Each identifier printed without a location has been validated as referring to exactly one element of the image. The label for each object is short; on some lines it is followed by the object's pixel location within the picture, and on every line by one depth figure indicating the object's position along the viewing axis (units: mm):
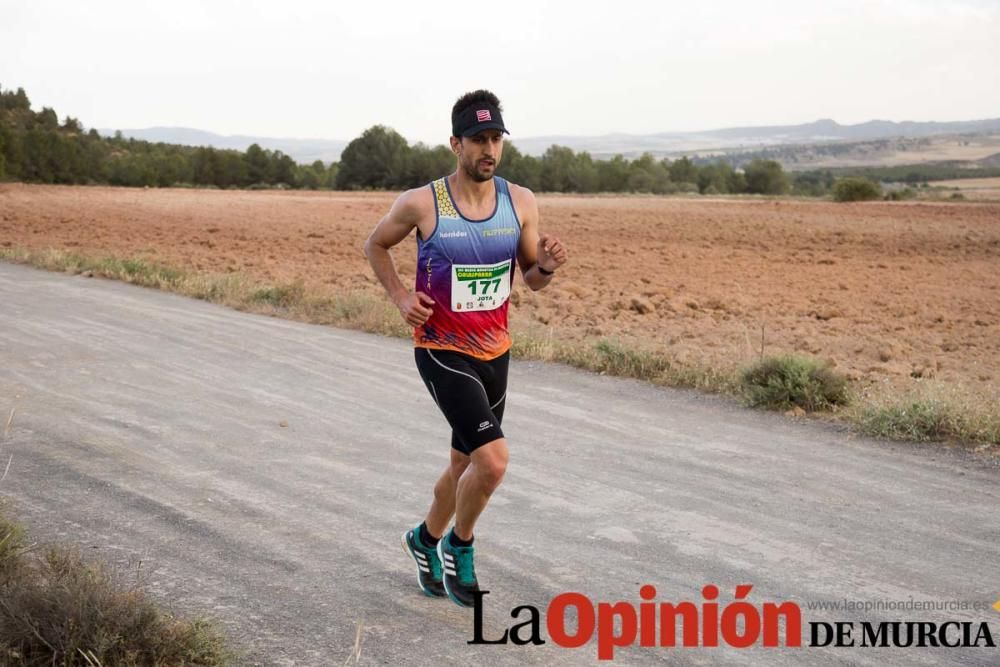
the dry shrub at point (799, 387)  9680
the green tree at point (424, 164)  83688
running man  4883
